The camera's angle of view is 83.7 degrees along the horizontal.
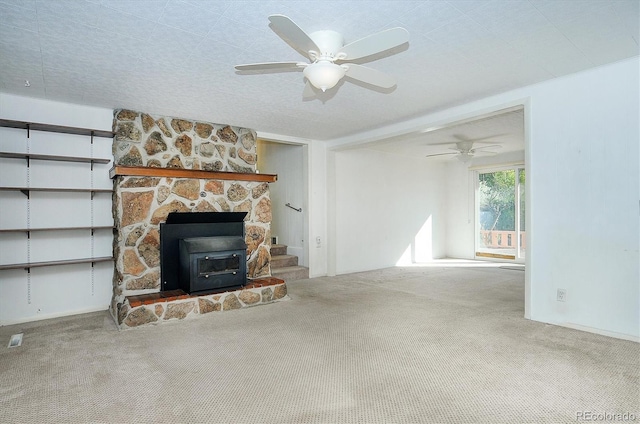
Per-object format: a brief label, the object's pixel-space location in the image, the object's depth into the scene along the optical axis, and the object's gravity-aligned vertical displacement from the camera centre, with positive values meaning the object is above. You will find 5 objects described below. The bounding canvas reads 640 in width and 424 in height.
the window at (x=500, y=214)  7.41 -0.04
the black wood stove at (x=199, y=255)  3.92 -0.46
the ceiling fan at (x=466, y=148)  6.08 +1.15
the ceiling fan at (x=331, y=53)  1.96 +0.99
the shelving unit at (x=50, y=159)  3.50 +0.56
